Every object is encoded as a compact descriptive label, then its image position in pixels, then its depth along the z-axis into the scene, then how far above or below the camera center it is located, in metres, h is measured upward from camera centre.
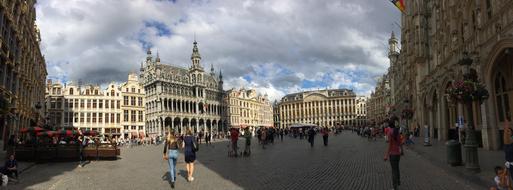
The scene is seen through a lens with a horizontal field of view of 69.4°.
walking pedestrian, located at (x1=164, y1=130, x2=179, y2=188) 11.64 -0.83
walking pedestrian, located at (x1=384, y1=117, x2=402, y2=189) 9.84 -0.88
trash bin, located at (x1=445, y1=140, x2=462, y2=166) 13.91 -1.36
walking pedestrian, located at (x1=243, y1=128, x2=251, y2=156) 23.42 -1.15
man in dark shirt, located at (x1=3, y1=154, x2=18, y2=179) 12.86 -1.42
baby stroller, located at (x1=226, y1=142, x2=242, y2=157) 22.98 -2.07
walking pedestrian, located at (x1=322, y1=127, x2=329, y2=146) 31.94 -1.41
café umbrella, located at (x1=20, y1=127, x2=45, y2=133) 24.16 -0.23
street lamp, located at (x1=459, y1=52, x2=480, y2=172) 12.34 -0.54
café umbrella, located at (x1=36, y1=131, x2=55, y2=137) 22.88 -0.44
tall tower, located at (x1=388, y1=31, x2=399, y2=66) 95.31 +18.42
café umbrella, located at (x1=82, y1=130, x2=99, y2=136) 25.68 -0.56
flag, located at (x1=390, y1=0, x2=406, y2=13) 35.56 +10.99
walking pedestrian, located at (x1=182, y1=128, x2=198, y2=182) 12.39 -0.91
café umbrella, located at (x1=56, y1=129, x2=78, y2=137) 23.28 -0.46
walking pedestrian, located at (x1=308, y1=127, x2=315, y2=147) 30.17 -1.31
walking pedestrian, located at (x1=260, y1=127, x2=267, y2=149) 30.65 -1.31
